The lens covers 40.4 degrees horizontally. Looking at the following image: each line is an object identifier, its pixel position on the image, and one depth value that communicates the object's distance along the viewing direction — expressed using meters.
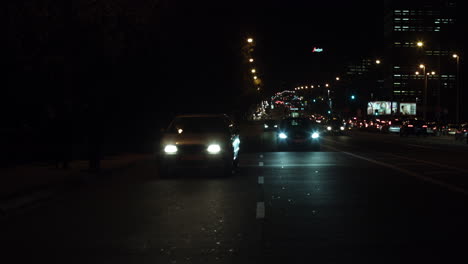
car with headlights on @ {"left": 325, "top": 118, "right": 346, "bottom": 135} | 67.50
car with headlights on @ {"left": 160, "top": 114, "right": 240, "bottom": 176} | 18.67
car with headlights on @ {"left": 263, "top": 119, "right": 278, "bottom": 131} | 83.77
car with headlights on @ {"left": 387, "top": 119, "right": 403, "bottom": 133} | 76.44
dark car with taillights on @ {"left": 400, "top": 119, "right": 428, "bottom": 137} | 64.00
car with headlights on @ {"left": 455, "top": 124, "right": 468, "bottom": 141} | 50.66
